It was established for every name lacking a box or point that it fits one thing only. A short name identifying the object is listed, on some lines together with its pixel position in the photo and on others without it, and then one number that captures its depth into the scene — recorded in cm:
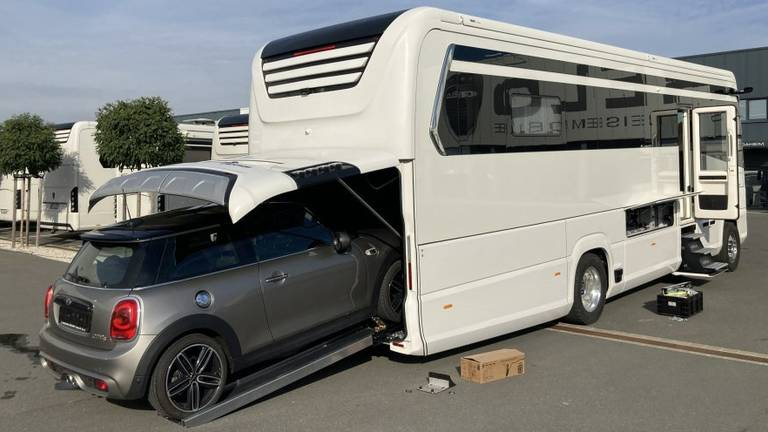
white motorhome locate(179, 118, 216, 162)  1889
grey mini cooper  491
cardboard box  590
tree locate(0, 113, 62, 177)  1595
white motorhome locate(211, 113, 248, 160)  1688
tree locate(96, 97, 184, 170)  1456
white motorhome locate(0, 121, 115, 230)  1717
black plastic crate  816
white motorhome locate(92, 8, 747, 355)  591
